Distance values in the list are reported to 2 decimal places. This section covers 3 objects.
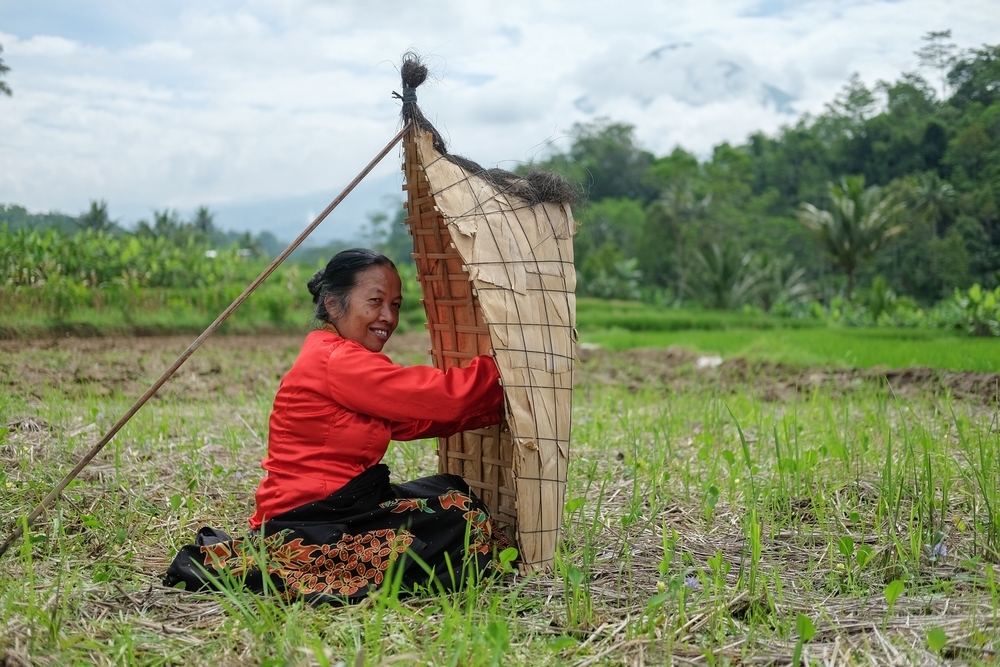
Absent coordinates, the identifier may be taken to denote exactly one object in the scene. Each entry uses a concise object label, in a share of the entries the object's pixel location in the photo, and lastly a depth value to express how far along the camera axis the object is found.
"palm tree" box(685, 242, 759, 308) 19.38
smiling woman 2.30
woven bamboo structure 2.36
